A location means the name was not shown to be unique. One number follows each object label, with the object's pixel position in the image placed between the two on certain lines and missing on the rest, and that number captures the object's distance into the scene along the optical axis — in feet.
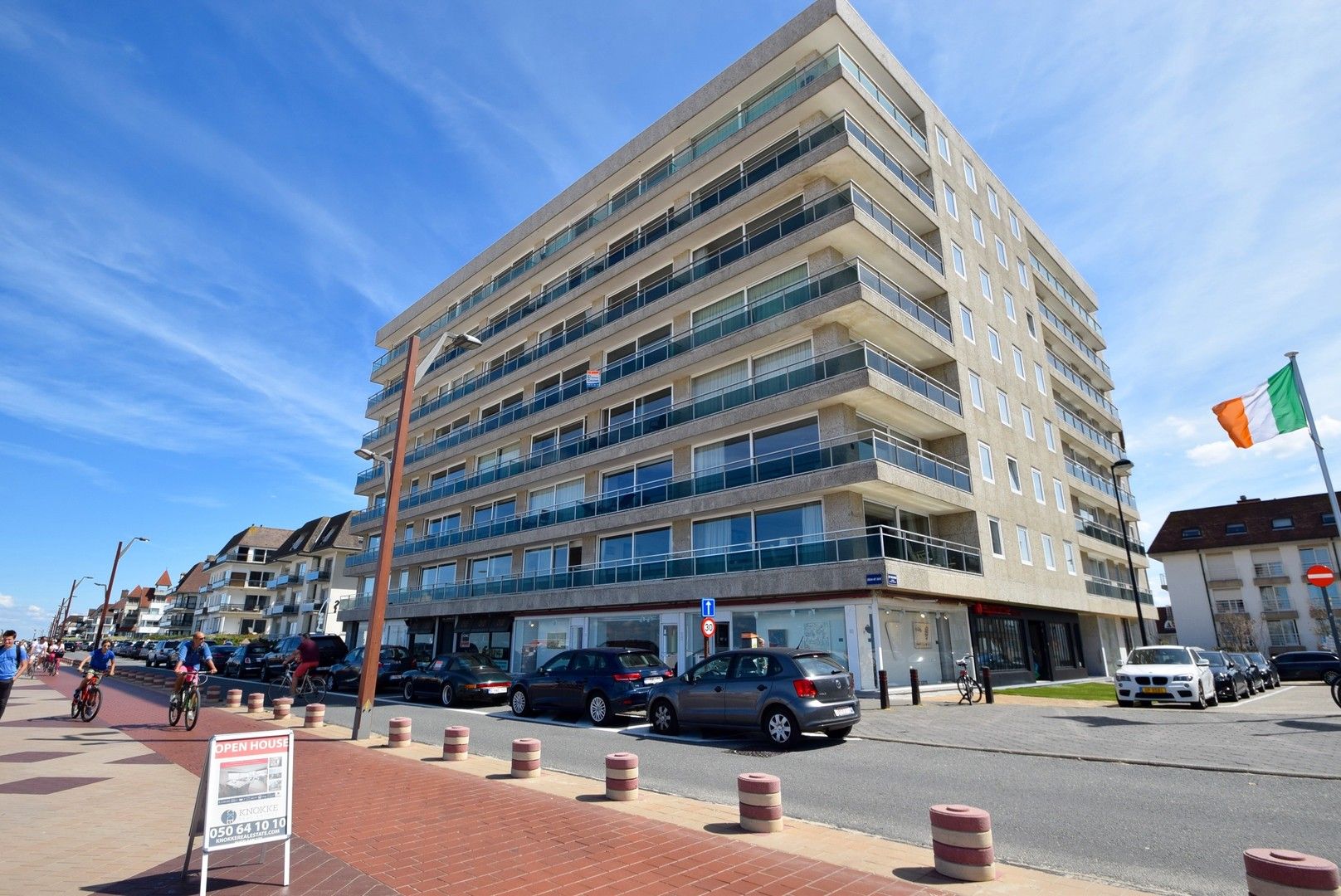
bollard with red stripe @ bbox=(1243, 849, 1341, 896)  12.08
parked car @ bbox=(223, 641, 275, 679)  106.01
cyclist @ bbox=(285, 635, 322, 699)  59.52
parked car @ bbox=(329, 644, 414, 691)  79.82
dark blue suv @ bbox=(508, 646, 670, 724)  50.01
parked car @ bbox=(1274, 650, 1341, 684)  107.76
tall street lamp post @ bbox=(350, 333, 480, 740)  42.80
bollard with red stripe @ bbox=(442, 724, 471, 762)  34.91
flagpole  52.13
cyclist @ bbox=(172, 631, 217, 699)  44.65
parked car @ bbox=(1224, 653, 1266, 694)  73.61
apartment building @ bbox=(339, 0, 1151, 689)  72.23
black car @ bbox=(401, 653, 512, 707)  65.16
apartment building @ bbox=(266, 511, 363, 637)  191.93
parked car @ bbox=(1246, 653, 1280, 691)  88.27
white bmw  54.90
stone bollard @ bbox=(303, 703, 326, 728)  48.37
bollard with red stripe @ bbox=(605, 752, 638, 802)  25.39
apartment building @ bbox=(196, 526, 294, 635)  257.34
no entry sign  66.49
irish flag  54.24
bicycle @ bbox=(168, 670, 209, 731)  46.16
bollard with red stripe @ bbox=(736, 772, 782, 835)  20.80
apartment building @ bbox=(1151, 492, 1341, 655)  164.25
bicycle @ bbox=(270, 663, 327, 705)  67.92
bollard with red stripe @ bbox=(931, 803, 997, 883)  16.61
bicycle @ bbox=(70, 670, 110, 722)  51.93
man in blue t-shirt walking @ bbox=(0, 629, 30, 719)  40.09
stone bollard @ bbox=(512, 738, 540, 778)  30.12
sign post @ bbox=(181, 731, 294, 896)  16.76
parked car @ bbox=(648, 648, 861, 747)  37.78
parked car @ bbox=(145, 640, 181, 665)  149.59
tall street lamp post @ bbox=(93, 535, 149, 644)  119.03
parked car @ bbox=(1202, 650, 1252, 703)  63.98
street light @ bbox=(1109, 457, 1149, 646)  90.09
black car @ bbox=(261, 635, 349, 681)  85.97
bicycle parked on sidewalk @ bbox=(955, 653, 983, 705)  59.64
